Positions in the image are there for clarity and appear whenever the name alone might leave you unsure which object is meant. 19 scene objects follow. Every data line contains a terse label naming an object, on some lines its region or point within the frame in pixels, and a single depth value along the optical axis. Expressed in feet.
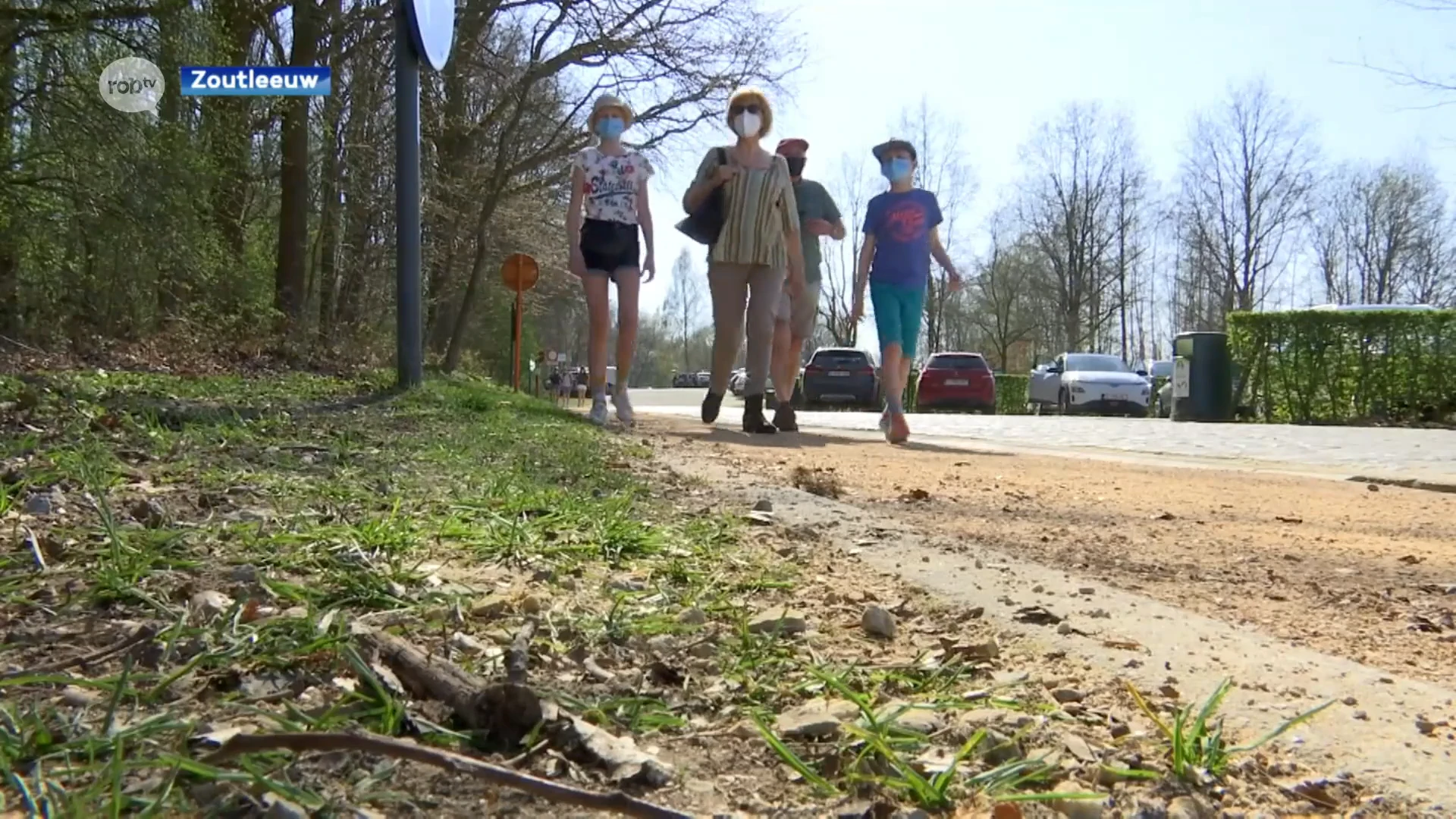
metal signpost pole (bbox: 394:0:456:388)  21.72
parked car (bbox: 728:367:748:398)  144.44
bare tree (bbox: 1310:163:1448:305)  156.87
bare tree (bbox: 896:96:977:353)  166.40
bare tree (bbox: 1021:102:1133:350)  160.04
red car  78.59
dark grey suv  82.58
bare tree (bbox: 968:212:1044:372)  171.53
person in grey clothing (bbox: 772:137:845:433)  26.55
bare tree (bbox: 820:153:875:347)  184.42
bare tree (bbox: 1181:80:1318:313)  145.69
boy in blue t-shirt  24.49
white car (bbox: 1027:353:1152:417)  78.38
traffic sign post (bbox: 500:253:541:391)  55.67
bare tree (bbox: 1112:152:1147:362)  158.40
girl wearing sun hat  22.75
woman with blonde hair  22.80
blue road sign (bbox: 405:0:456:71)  21.61
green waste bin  55.47
